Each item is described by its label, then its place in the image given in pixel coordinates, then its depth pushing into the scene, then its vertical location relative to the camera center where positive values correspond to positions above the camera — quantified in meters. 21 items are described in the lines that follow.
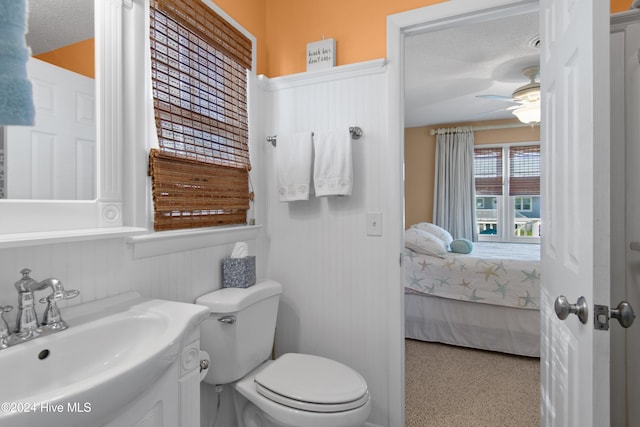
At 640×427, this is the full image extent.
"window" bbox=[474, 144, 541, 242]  4.98 +0.28
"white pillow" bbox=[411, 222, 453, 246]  3.75 -0.22
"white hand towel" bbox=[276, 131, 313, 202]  1.78 +0.24
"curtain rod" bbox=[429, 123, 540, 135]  4.93 +1.22
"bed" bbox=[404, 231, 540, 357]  2.68 -0.72
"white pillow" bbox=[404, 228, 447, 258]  3.09 -0.30
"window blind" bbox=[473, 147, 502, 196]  5.15 +0.60
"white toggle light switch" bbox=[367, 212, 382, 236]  1.72 -0.06
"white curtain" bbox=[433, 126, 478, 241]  5.14 +0.40
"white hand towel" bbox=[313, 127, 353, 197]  1.69 +0.24
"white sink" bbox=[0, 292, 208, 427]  0.59 -0.33
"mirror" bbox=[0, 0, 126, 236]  1.03 +0.24
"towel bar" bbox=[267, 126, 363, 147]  1.71 +0.40
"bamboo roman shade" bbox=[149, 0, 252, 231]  1.33 +0.42
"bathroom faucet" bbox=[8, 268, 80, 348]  0.86 -0.21
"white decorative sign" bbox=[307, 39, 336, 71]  1.81 +0.83
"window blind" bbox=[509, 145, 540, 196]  4.94 +0.58
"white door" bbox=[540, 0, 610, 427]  0.77 +0.02
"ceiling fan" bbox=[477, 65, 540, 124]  2.95 +0.99
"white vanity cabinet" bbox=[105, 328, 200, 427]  0.80 -0.47
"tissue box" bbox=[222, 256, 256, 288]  1.59 -0.28
